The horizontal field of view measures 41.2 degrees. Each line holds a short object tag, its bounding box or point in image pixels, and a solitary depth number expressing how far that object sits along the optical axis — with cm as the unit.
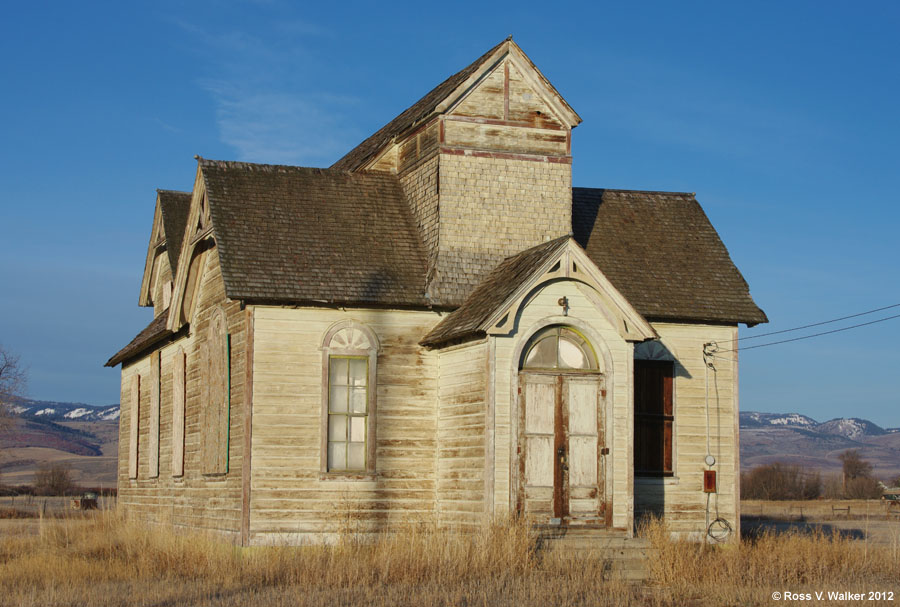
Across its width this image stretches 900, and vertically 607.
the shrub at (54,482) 7281
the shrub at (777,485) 7175
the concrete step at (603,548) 1814
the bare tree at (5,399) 5454
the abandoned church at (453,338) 1944
